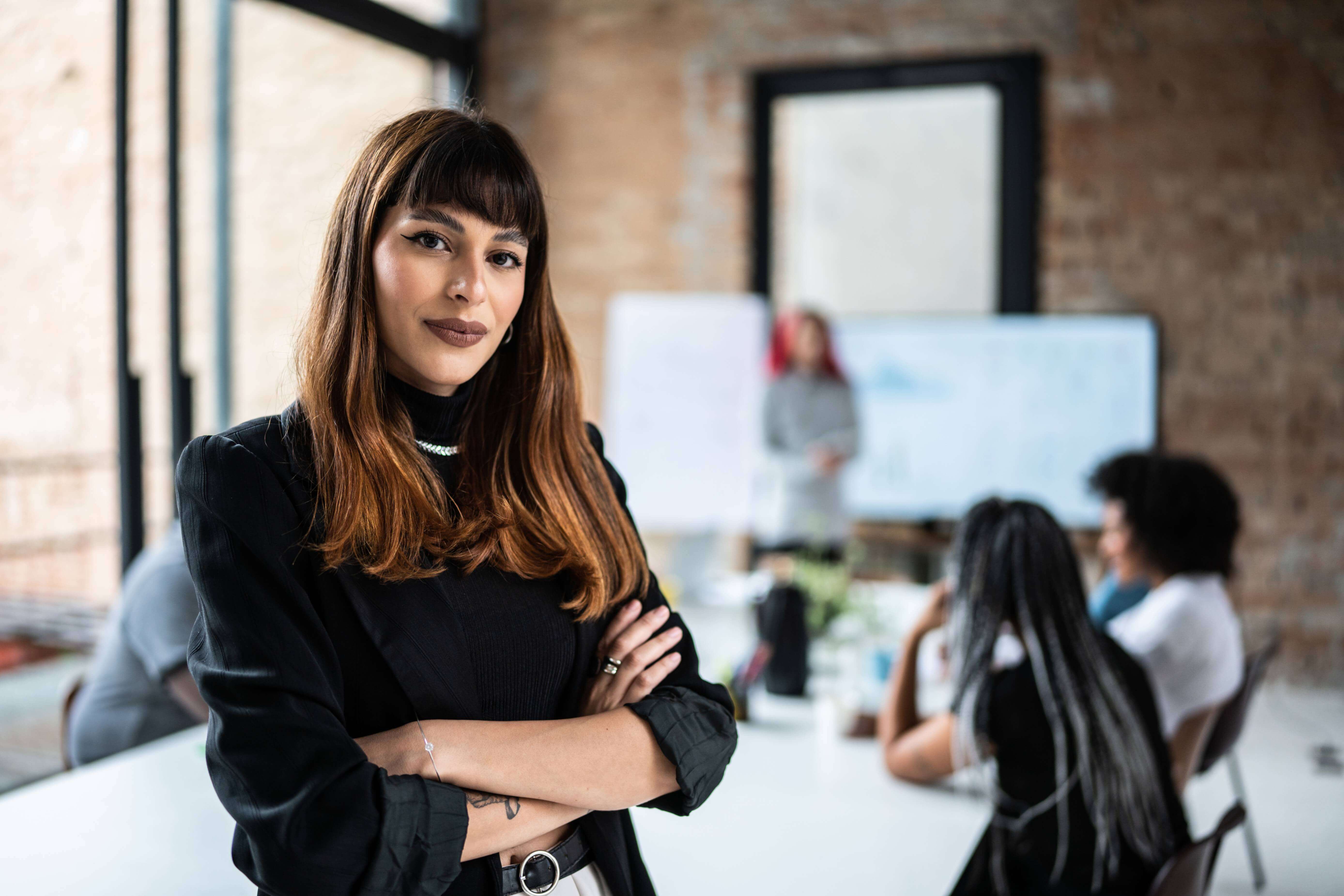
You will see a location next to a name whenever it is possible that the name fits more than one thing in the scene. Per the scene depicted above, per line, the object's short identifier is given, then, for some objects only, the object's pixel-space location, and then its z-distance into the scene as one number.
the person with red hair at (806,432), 4.69
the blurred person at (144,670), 2.03
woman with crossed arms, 0.99
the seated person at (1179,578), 2.39
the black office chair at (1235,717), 2.49
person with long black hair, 1.73
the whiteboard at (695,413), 5.17
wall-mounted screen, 4.61
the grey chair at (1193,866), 1.55
